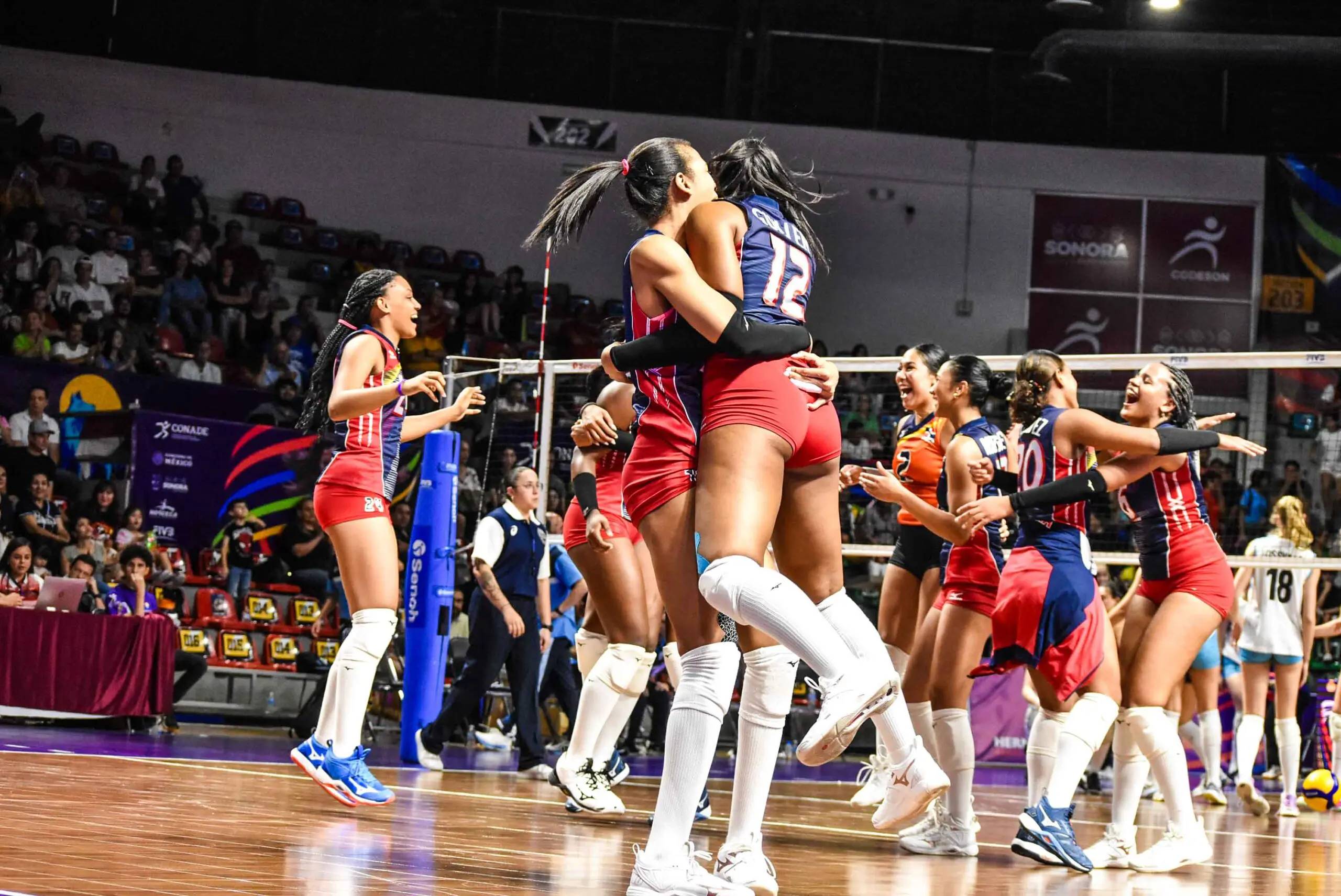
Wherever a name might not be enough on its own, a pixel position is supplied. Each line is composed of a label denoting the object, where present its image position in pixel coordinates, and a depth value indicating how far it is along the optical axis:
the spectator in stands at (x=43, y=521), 12.52
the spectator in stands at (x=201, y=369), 16.69
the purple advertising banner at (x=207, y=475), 13.57
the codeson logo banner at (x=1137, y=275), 22.91
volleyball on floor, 10.48
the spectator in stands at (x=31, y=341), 15.31
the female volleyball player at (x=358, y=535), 5.96
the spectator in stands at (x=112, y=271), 17.17
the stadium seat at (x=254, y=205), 20.16
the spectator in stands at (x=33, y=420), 13.77
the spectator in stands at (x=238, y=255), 18.88
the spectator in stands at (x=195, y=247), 18.33
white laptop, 11.19
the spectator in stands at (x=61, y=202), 17.69
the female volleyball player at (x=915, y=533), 6.84
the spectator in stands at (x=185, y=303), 17.41
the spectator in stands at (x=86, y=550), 12.19
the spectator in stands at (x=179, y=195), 18.91
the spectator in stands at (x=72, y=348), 15.38
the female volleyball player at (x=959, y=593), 5.80
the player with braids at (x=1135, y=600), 5.66
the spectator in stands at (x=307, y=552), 13.82
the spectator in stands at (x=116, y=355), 15.67
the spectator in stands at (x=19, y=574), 11.45
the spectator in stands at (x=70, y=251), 16.81
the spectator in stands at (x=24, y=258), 16.28
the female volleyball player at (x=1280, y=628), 10.23
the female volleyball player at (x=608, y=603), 6.44
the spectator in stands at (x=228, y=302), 17.86
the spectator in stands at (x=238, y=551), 13.51
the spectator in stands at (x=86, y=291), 16.58
